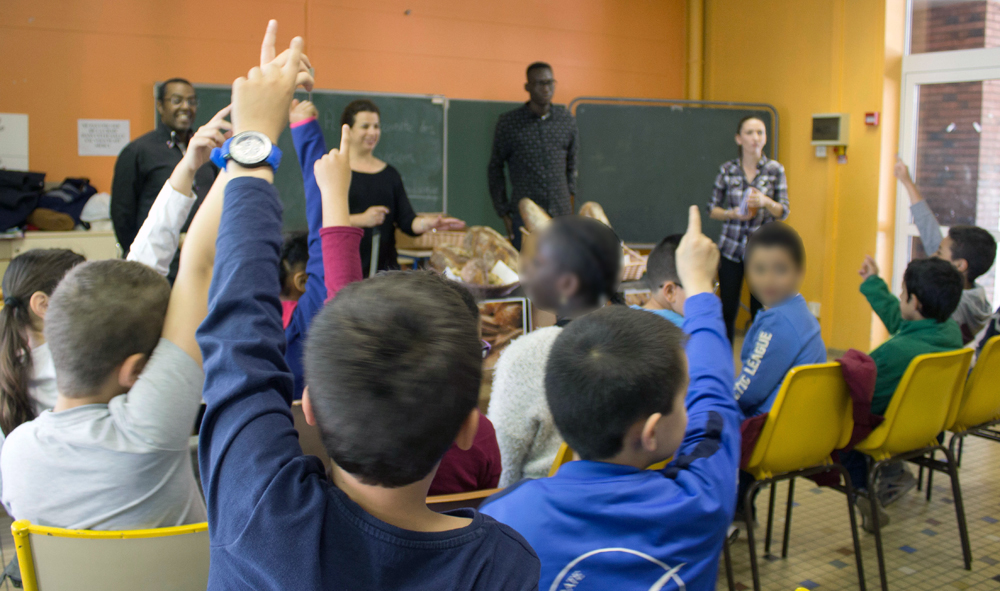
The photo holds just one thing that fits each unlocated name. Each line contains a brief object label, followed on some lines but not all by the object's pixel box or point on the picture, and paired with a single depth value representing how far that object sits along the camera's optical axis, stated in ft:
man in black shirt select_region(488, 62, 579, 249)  15.76
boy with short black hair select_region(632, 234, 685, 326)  6.22
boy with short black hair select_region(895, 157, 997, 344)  10.64
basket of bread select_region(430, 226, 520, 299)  7.57
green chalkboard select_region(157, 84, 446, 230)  16.92
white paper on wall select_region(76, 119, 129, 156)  15.34
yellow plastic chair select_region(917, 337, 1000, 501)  8.70
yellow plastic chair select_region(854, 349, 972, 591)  7.63
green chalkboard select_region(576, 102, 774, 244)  19.36
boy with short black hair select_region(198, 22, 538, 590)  1.93
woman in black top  11.21
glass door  16.43
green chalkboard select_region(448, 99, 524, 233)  18.49
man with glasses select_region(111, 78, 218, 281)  10.84
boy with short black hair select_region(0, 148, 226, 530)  3.62
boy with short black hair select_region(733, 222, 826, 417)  7.43
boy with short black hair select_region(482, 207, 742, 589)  3.40
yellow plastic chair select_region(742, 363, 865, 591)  6.90
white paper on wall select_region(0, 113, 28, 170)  14.64
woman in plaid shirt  15.15
